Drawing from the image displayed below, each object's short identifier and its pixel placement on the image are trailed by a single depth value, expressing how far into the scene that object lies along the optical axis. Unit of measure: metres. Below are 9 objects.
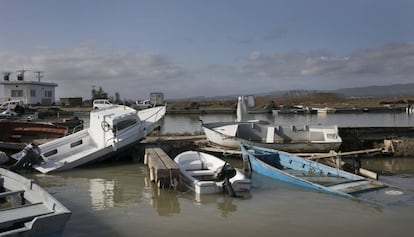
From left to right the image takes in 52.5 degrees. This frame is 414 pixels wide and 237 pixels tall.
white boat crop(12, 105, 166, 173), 16.27
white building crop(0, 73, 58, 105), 58.00
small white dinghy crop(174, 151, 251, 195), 11.55
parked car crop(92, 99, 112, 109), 47.90
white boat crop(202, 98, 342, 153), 18.34
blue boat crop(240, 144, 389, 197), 11.64
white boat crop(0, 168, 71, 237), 6.13
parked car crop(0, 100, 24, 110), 43.63
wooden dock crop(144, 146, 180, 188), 12.27
